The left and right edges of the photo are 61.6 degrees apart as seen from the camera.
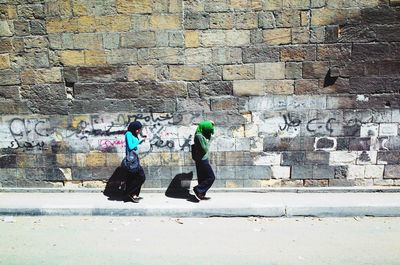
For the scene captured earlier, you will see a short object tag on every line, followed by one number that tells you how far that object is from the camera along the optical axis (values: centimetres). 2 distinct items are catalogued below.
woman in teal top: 590
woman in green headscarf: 593
